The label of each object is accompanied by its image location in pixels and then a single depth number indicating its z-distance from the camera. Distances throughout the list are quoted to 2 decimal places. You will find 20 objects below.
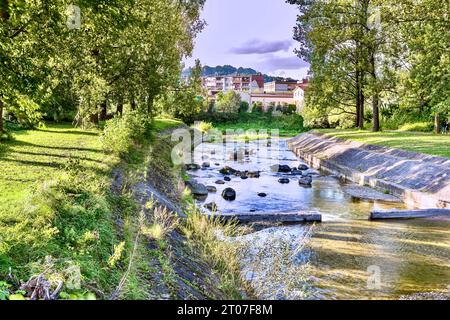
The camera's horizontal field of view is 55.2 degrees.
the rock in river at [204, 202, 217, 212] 17.66
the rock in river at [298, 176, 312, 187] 24.48
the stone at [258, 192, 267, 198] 21.11
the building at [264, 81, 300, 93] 132.75
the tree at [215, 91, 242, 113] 82.44
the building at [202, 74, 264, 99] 134.62
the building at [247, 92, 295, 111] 108.09
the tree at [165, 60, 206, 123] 32.72
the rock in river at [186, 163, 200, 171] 30.25
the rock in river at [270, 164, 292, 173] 29.97
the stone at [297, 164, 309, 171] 31.29
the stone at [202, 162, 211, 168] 31.55
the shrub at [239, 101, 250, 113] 91.34
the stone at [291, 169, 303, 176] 28.73
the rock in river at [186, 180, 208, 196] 21.02
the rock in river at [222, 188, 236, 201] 20.39
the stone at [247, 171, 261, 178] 27.69
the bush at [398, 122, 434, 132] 40.62
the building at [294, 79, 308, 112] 92.77
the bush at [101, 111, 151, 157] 16.81
